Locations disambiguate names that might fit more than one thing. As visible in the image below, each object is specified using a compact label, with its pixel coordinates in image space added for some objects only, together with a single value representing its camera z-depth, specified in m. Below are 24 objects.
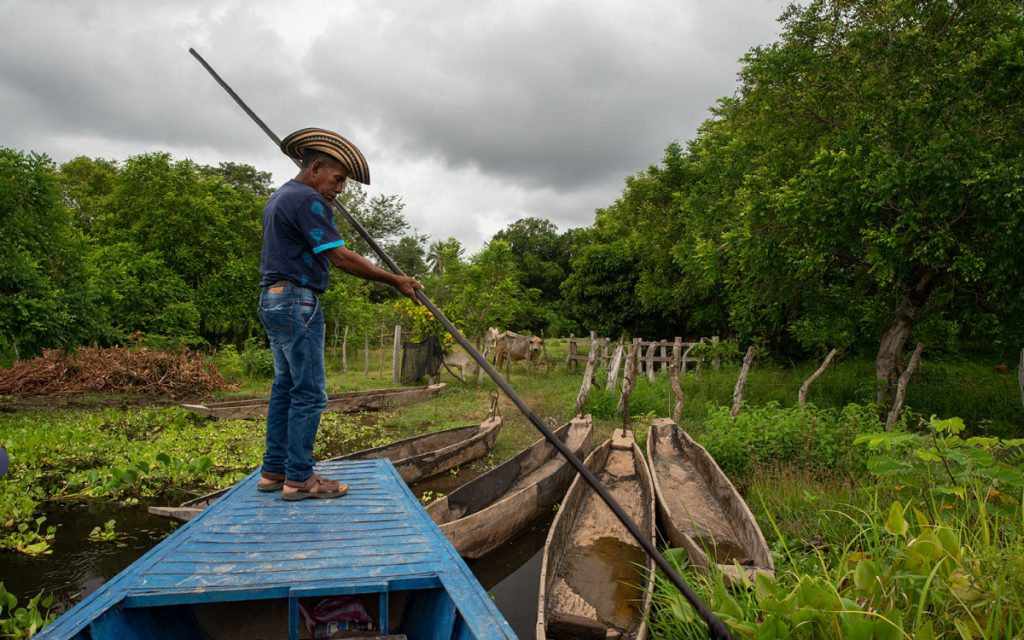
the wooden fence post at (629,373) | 8.09
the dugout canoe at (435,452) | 6.29
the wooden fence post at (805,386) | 8.09
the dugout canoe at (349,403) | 9.63
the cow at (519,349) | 16.97
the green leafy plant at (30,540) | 4.54
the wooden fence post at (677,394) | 9.62
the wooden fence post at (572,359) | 16.75
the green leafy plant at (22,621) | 3.10
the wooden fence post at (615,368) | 11.75
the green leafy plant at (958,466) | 2.46
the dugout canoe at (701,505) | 3.95
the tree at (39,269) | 8.79
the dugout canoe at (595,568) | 3.53
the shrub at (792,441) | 5.93
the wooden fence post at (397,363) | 15.06
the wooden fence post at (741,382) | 9.12
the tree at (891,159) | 7.48
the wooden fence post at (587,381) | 10.34
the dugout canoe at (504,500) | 4.60
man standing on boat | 2.88
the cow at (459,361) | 16.65
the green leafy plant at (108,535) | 4.96
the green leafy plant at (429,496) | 6.31
